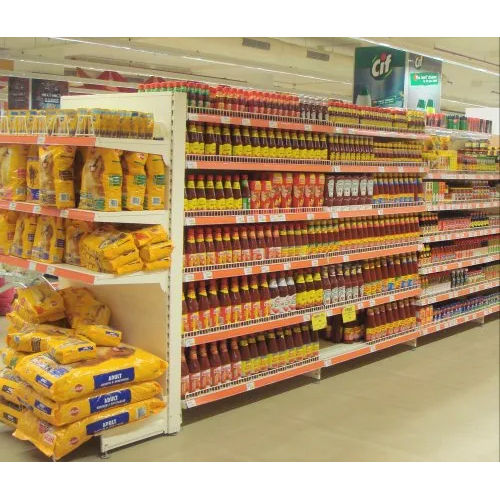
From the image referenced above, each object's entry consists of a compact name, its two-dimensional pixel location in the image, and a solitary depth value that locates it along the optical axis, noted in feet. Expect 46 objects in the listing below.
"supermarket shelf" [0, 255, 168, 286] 12.36
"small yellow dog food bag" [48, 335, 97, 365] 12.48
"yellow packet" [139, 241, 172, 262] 13.00
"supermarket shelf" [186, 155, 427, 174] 14.20
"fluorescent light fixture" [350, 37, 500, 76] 23.35
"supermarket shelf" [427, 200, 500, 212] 21.61
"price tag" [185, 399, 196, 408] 14.20
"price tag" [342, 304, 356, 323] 18.10
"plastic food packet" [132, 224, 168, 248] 12.98
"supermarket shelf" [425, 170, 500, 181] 21.65
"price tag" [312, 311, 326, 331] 17.06
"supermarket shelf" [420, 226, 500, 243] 21.52
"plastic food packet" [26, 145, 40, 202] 13.66
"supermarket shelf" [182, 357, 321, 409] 14.44
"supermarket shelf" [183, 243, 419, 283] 14.33
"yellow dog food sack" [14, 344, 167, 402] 11.96
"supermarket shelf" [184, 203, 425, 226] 14.26
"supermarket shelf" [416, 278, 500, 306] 21.53
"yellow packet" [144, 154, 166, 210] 13.17
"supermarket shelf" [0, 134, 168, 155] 12.10
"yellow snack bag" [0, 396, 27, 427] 13.17
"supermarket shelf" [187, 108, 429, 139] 14.08
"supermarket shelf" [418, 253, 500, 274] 21.50
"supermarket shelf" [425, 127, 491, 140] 22.43
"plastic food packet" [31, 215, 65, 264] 13.48
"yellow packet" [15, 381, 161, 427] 12.05
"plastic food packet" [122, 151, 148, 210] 12.84
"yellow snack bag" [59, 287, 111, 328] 14.29
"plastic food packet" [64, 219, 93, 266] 13.33
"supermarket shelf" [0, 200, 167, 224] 12.30
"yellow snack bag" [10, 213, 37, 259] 13.99
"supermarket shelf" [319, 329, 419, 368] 17.99
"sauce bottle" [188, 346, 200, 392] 14.47
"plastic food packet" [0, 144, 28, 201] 14.08
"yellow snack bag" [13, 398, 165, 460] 12.12
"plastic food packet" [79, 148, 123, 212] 12.47
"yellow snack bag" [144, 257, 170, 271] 13.09
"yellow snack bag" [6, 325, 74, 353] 13.21
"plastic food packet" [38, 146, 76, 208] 12.85
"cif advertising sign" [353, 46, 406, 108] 25.46
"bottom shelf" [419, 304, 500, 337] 21.79
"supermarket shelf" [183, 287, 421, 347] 14.43
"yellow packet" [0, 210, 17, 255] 14.58
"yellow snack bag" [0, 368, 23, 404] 13.12
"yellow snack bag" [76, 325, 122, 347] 13.44
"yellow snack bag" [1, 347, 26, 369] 13.42
